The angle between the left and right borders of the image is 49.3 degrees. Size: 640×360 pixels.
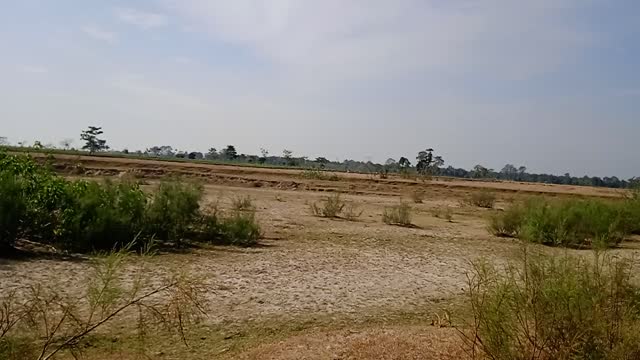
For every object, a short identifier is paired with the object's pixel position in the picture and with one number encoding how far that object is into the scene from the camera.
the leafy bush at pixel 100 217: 16.30
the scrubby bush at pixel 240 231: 19.41
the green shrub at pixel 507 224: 25.72
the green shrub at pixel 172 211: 18.83
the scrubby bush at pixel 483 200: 41.25
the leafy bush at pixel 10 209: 15.07
